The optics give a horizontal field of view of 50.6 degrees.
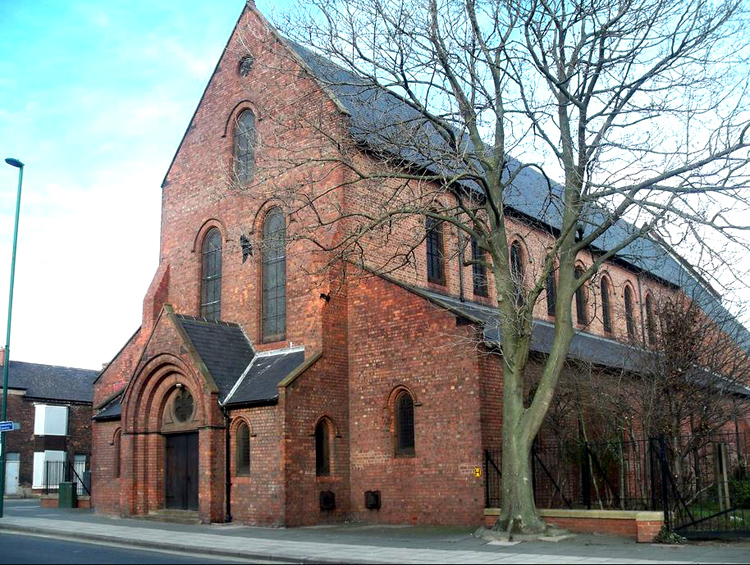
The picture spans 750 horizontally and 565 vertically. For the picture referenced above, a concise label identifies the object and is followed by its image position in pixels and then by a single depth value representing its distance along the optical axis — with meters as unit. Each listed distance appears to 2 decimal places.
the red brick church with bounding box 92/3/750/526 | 19.11
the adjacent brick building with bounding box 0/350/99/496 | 41.12
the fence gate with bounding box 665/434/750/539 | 15.09
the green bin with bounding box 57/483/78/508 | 27.53
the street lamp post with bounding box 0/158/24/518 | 22.33
